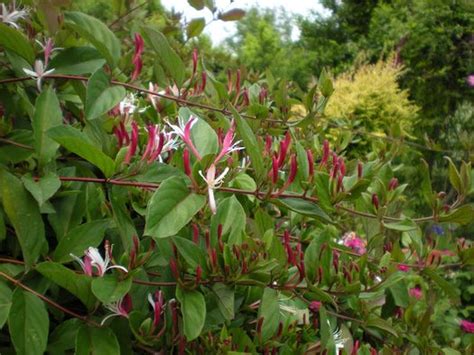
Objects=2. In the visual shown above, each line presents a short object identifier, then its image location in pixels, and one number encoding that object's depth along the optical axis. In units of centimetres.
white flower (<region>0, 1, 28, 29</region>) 77
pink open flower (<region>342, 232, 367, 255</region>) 192
